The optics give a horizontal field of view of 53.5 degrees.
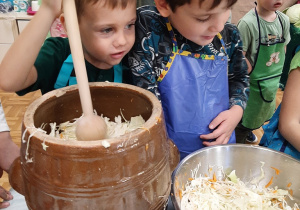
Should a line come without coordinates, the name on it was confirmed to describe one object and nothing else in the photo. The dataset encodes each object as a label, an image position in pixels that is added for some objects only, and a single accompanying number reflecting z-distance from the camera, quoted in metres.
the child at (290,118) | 0.88
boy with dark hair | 0.75
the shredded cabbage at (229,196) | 0.62
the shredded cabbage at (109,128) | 0.54
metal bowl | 0.69
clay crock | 0.38
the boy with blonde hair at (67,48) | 0.57
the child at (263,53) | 1.69
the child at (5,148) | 0.91
